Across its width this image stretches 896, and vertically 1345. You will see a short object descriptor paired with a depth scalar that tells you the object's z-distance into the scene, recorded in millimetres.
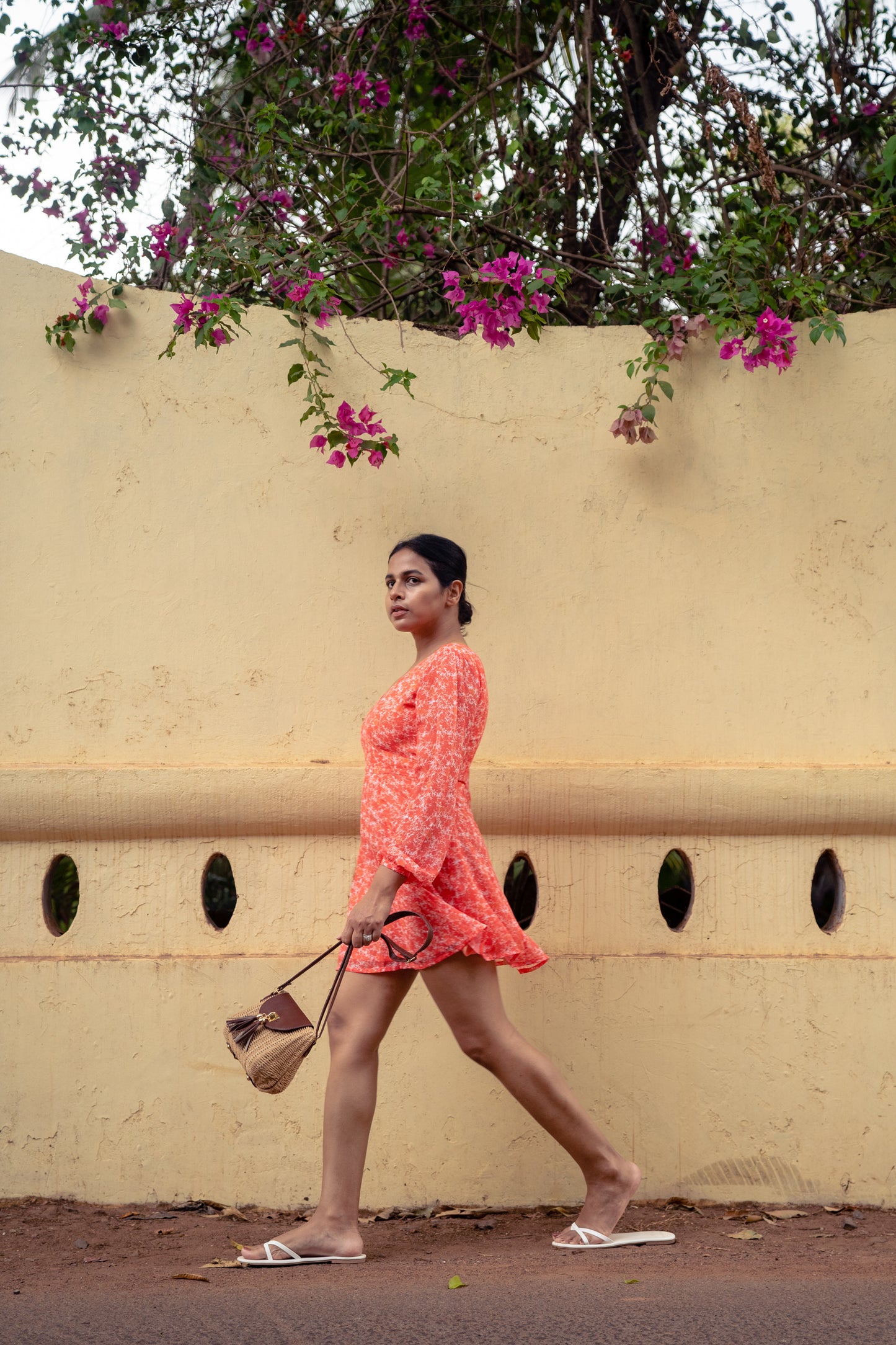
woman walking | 2939
